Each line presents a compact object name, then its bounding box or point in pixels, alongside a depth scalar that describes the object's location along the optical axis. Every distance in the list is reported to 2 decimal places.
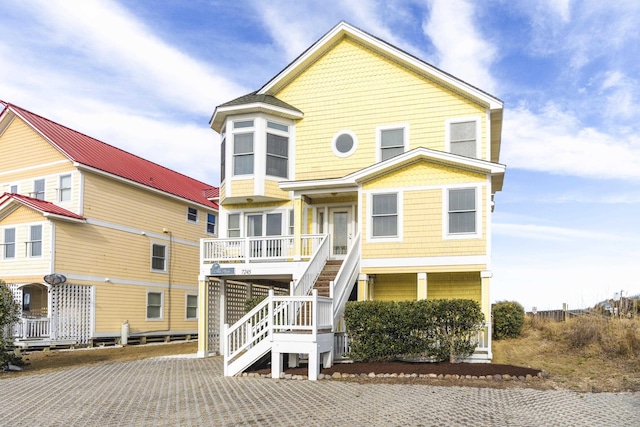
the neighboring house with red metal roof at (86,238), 26.05
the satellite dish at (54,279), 25.17
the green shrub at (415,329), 15.64
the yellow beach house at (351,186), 18.30
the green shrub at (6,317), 16.55
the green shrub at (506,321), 21.61
